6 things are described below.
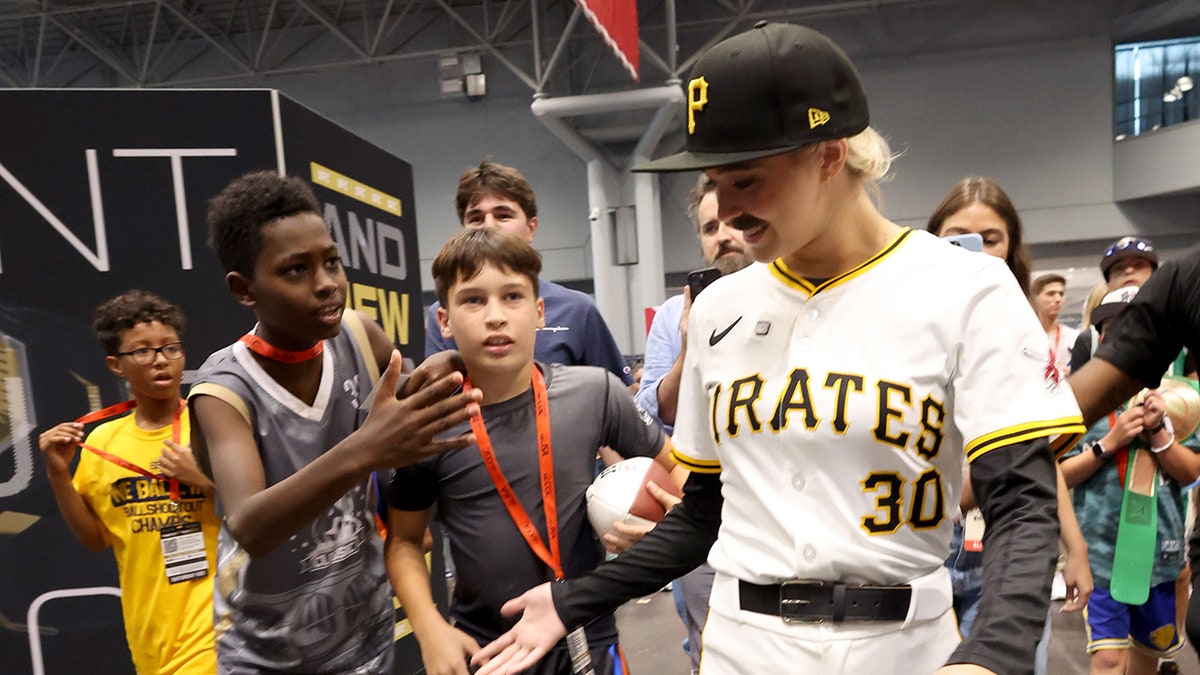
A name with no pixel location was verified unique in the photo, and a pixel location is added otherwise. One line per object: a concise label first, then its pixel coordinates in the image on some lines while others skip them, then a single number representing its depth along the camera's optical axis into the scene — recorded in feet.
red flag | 13.29
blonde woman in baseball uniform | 3.75
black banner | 10.36
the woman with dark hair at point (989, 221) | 8.00
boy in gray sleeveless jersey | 6.02
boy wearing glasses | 8.89
